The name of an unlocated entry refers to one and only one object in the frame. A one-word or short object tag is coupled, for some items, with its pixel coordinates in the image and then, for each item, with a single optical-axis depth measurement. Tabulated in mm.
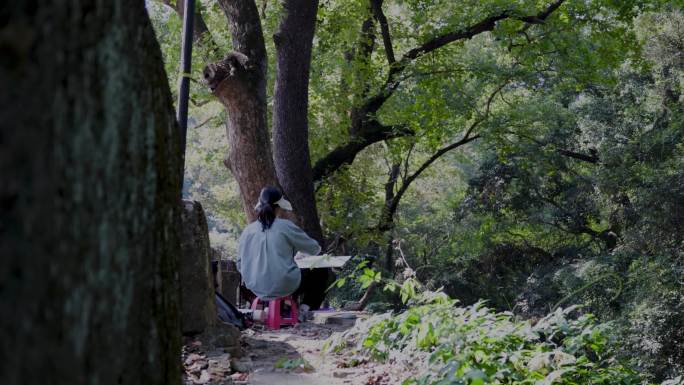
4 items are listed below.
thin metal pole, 6809
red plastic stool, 8242
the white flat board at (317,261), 5921
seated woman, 8273
